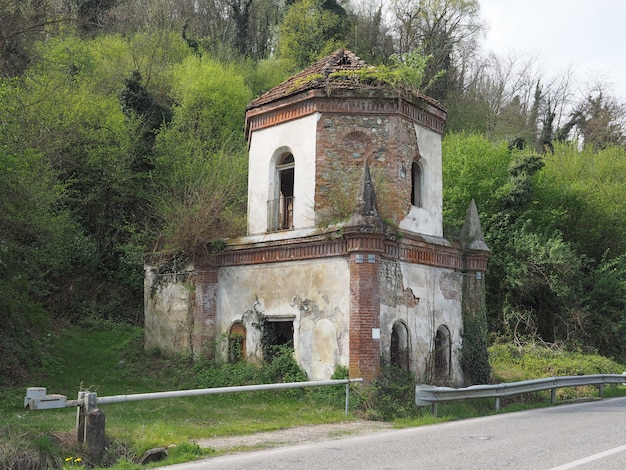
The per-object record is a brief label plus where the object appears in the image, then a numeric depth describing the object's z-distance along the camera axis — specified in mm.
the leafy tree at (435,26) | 39719
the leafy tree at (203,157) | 17109
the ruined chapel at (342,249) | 13641
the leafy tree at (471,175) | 27594
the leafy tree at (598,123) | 37875
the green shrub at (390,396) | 12438
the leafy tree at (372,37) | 41406
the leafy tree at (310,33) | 40562
